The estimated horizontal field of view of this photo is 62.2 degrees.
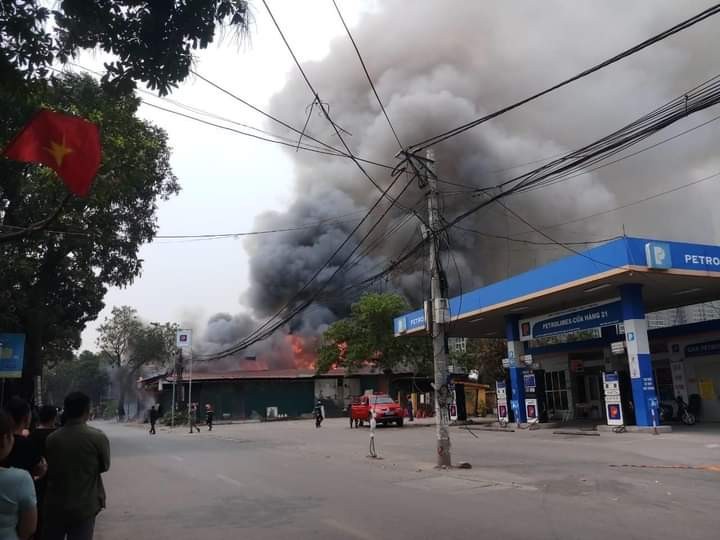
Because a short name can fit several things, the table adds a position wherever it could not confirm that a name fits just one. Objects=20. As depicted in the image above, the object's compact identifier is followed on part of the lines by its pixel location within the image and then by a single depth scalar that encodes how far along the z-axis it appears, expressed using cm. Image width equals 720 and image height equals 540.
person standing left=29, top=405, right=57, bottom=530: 404
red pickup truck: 2623
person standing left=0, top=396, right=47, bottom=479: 391
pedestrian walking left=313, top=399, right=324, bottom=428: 2944
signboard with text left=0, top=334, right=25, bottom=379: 1980
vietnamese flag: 547
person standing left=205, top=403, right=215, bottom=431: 3091
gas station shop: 1694
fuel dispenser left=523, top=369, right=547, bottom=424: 2209
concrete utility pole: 1162
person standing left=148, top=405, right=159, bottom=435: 3137
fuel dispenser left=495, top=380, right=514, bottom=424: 2345
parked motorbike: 1975
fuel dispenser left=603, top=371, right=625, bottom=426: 1808
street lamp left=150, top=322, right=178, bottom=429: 3798
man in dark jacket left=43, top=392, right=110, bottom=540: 392
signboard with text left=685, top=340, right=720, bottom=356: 2012
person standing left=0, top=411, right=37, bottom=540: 267
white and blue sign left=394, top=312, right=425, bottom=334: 2590
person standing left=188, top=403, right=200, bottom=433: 3039
